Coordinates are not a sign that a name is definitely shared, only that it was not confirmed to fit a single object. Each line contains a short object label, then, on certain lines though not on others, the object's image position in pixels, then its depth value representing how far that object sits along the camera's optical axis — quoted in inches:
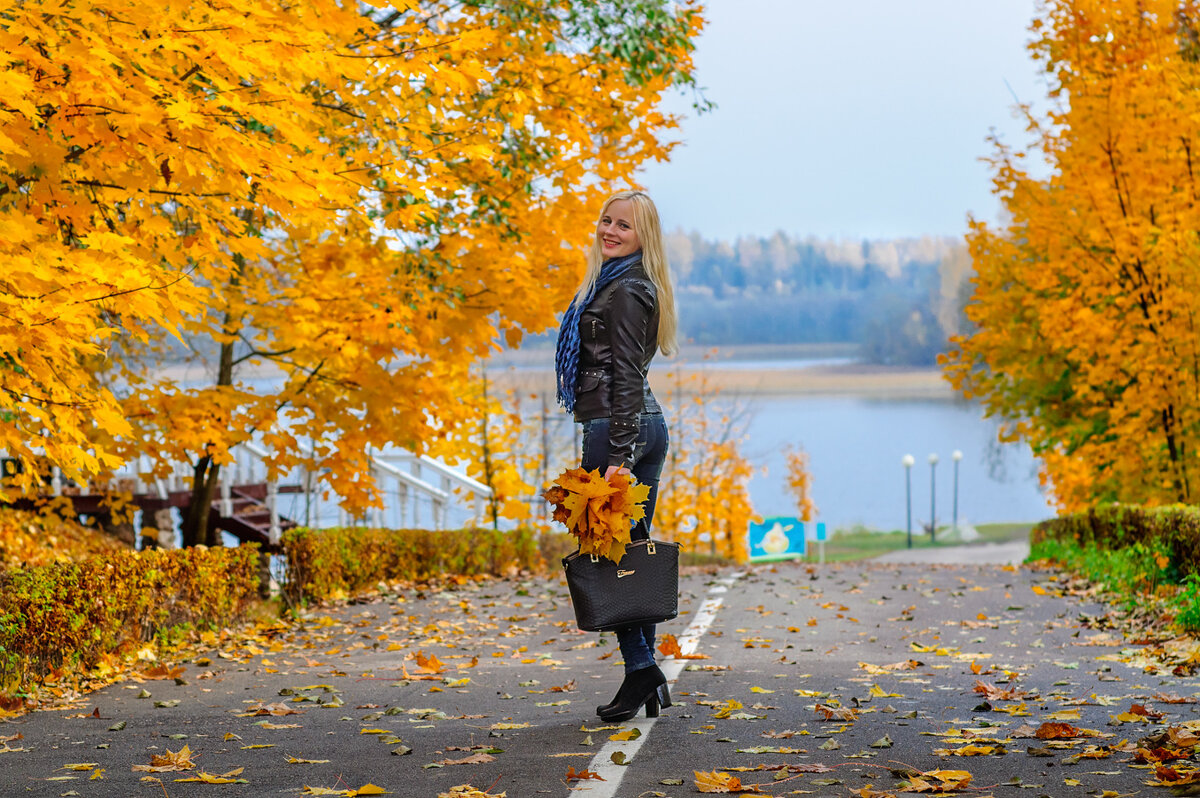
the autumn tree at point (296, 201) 364.8
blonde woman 379.2
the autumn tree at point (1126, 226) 973.2
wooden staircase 1227.2
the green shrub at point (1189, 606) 584.7
